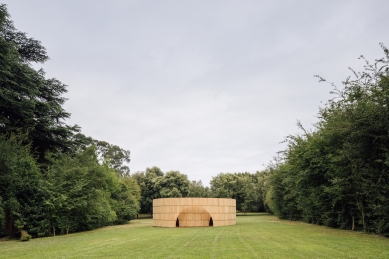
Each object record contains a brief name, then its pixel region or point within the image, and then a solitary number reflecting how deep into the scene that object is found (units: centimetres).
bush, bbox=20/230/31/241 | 1869
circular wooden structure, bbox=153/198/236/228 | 2547
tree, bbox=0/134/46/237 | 1881
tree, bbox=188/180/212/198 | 5553
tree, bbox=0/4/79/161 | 2032
